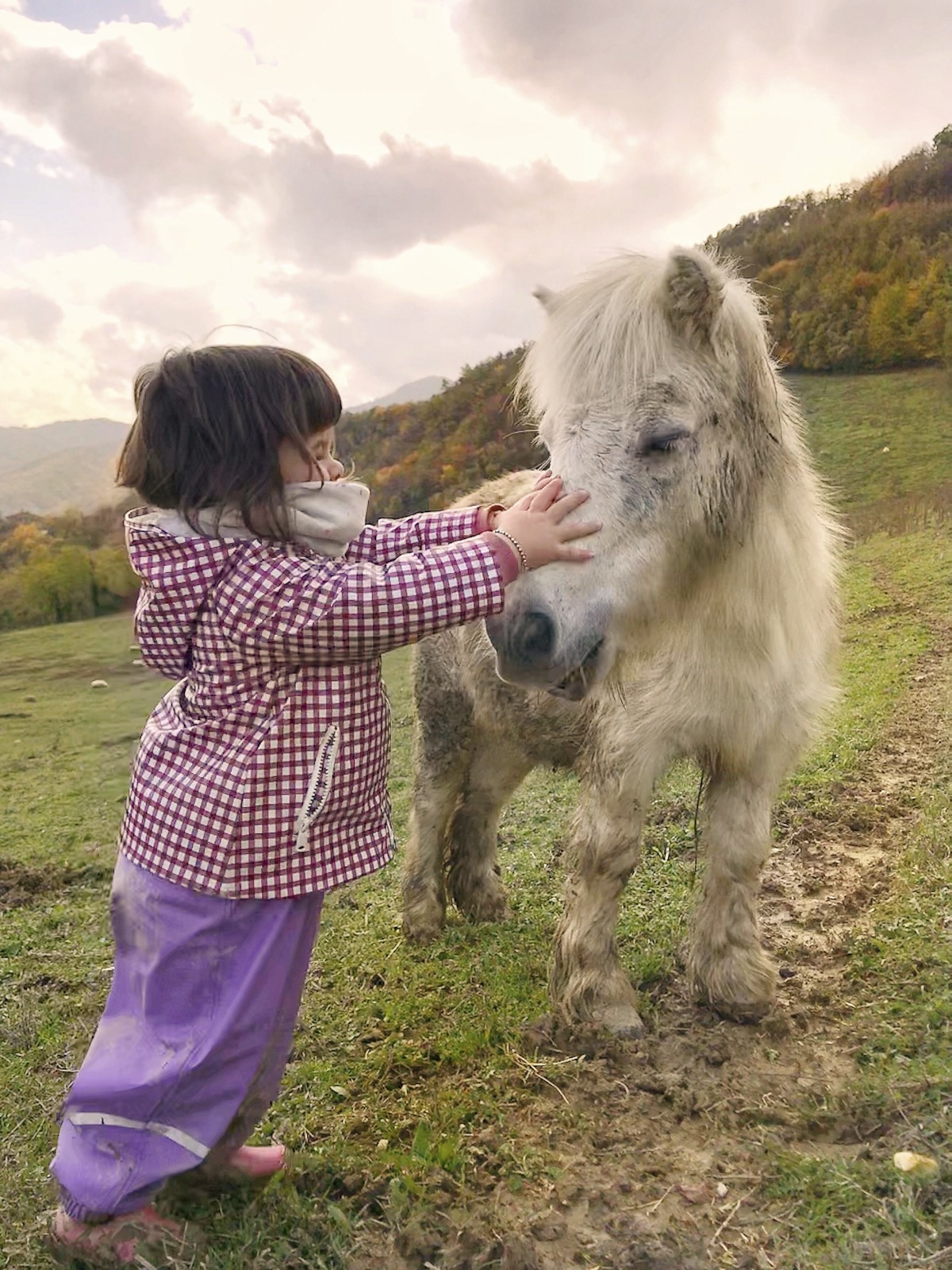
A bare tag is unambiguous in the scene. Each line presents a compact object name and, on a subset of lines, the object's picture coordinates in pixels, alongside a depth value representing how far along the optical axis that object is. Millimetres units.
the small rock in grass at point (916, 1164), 1758
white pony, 2006
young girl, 1802
